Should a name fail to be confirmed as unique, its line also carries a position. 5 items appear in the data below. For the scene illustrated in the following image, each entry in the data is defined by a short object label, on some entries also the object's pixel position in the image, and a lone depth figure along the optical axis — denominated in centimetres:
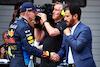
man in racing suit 1027
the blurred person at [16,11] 1472
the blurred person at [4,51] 1490
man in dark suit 933
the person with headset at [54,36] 1081
